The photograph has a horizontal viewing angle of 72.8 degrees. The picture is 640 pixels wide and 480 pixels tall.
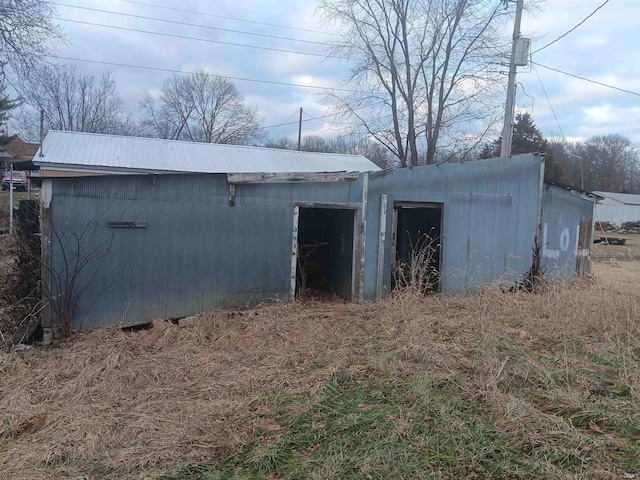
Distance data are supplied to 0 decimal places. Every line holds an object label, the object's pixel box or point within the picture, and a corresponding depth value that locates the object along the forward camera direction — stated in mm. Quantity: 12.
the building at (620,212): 40609
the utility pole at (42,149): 10730
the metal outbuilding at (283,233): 5879
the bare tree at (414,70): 20609
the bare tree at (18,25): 13578
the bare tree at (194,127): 37188
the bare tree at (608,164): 56250
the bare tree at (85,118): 35406
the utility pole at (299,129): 30128
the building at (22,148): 34388
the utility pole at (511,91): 11625
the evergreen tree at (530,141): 31141
